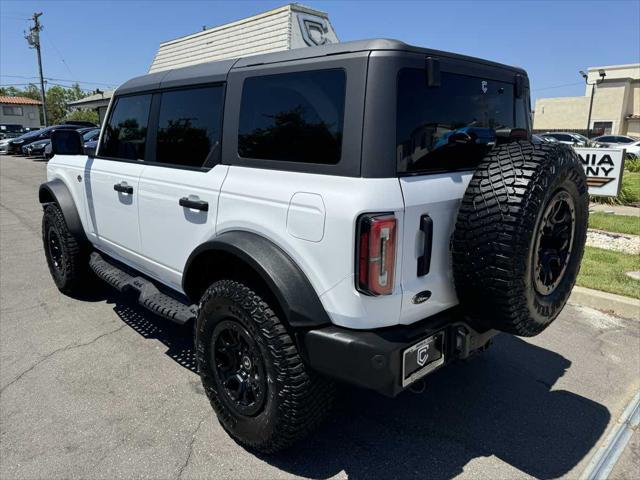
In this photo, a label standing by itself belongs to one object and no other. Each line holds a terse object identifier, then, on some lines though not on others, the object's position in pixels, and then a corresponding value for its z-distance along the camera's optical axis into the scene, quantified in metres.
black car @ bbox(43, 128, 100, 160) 20.26
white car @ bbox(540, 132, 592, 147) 24.36
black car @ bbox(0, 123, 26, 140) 37.48
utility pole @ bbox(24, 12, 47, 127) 42.25
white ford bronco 2.10
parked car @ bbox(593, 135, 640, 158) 23.98
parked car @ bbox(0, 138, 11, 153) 28.00
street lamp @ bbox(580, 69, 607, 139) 43.77
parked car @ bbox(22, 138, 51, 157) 23.88
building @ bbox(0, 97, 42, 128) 68.62
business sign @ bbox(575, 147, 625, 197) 8.89
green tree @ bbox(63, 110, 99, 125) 64.44
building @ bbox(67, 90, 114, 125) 32.54
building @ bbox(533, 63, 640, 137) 44.31
